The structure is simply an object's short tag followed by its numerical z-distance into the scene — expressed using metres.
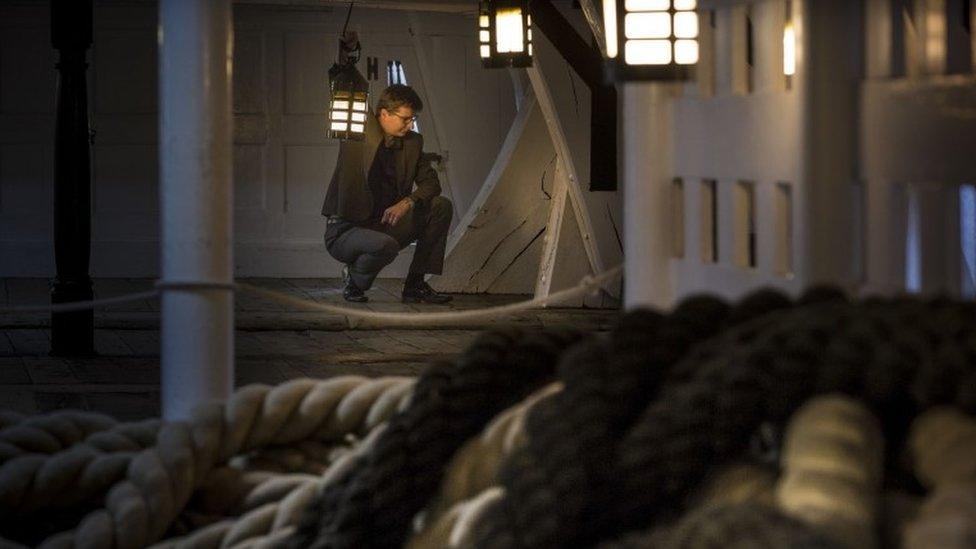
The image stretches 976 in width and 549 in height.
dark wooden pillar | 11.34
